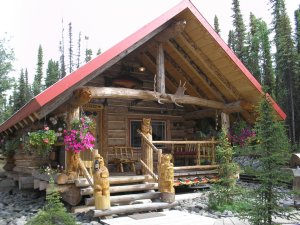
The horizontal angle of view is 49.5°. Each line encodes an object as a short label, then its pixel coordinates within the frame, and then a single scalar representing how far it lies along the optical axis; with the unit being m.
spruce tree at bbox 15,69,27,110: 37.47
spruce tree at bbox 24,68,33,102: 43.43
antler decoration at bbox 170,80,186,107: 9.86
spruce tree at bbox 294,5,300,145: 26.77
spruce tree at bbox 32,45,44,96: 59.34
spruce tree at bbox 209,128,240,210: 7.51
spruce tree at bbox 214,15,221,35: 44.69
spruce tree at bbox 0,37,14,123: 36.59
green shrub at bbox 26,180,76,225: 4.08
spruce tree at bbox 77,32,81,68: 53.17
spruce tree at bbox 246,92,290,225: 4.78
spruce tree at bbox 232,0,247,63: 35.59
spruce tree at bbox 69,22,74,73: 51.88
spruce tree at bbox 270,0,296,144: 27.12
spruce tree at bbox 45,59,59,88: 52.09
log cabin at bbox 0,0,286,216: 7.79
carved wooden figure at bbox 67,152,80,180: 7.61
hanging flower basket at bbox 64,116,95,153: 7.51
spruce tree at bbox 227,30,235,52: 46.38
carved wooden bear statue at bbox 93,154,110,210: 6.66
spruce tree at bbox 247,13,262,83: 34.61
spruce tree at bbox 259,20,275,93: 32.19
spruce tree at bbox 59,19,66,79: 50.78
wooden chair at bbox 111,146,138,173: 10.73
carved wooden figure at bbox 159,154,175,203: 7.71
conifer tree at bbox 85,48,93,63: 54.07
